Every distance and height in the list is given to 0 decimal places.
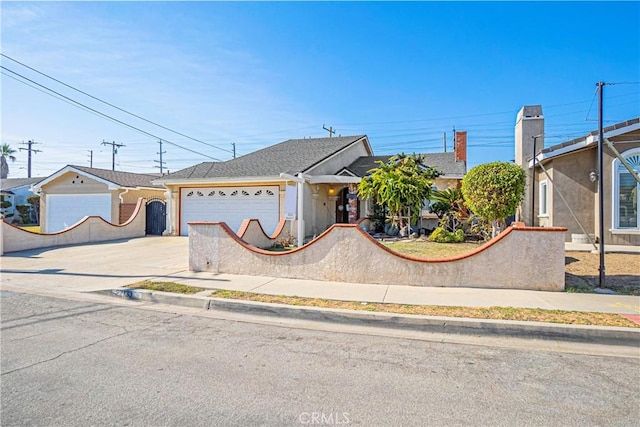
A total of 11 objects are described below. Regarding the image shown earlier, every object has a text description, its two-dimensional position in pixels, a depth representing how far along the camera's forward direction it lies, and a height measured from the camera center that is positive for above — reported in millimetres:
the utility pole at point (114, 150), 60094 +9890
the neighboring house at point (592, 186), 11914 +884
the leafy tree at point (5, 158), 53938 +8150
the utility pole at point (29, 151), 61131 +9716
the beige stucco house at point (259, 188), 16750 +1067
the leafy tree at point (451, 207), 14523 +178
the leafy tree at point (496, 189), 11141 +680
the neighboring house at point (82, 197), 20500 +780
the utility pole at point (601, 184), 7523 +562
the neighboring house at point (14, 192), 38925 +2003
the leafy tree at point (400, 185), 14105 +1027
